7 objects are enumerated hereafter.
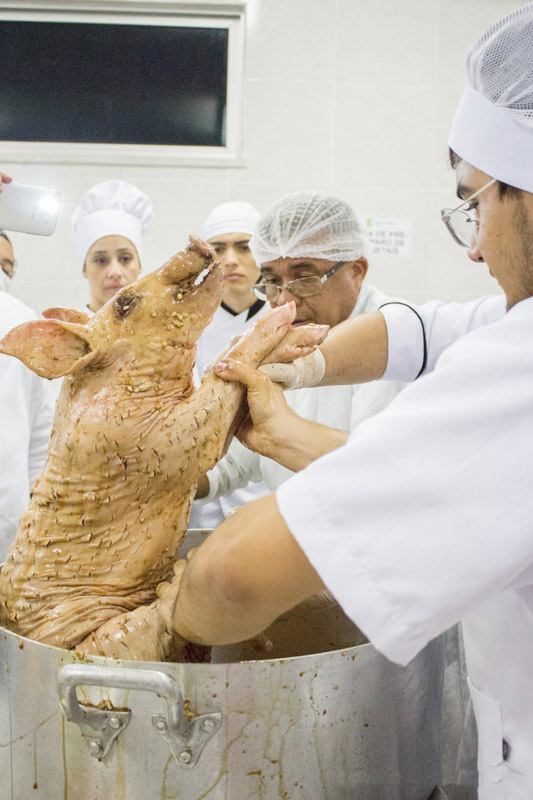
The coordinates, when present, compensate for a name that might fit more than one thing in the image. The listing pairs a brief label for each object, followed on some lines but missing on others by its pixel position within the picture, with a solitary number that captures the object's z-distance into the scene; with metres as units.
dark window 3.20
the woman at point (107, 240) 2.60
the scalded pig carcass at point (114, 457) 0.93
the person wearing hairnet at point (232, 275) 2.77
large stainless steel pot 0.68
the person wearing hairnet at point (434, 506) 0.54
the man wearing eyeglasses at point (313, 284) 1.75
